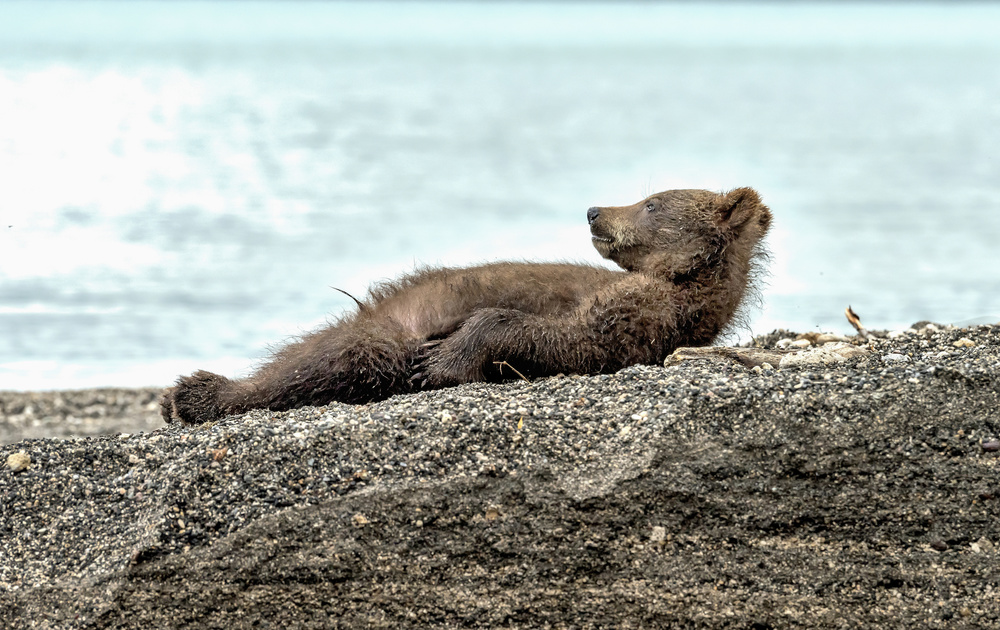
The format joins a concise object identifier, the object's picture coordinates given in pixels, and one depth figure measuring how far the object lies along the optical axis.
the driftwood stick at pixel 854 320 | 13.27
